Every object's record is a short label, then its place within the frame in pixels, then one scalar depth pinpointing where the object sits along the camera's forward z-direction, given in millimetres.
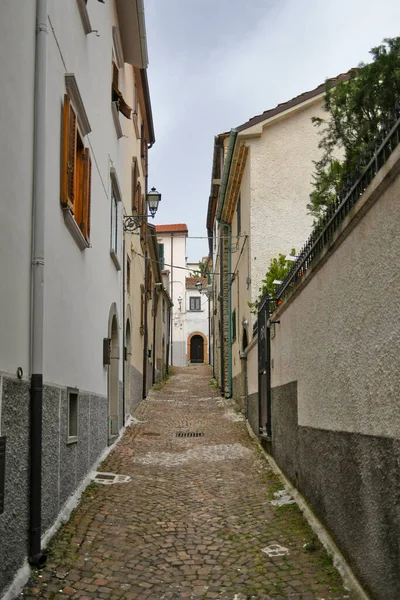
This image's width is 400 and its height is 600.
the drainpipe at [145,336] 19589
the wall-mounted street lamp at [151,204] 14305
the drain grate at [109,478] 8705
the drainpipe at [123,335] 13172
